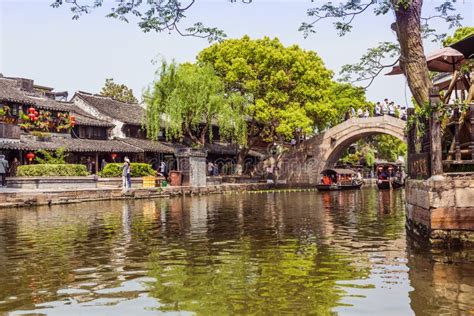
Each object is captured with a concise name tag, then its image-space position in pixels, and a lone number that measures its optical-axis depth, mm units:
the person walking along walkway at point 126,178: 25150
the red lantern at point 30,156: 31433
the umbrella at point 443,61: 11212
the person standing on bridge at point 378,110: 39800
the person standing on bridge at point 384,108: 39469
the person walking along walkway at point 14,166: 31969
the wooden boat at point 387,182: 33812
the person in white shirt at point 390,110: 39731
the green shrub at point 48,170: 26500
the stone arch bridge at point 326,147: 39156
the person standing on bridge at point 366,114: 40250
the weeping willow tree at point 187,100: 33344
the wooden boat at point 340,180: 34281
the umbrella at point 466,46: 10241
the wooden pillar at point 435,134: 8695
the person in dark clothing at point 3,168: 26653
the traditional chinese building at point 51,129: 31262
